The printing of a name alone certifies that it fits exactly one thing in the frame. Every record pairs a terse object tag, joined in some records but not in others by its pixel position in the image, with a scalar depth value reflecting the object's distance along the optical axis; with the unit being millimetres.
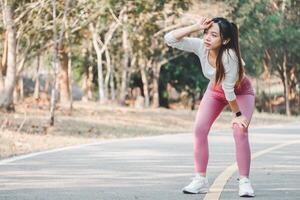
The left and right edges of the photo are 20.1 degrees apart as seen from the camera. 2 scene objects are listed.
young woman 7391
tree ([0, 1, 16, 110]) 22077
